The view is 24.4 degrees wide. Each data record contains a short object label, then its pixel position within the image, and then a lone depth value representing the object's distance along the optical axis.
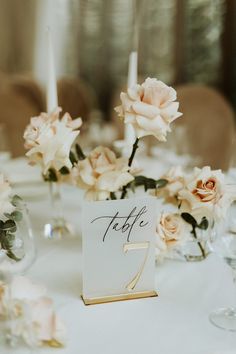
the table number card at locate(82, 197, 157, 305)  0.95
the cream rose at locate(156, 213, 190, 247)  1.05
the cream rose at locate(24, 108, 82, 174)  1.01
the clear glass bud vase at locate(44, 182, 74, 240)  1.31
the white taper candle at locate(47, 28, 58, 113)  1.32
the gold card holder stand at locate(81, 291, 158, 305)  0.97
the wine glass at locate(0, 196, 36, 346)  0.95
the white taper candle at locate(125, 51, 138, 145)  1.28
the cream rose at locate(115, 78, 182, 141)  0.92
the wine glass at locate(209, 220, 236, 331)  0.91
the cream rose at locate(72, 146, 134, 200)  1.02
